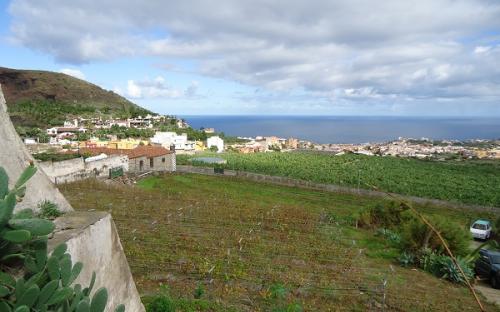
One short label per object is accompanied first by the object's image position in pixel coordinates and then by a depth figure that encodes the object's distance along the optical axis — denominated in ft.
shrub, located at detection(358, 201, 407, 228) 73.00
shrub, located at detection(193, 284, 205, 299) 31.27
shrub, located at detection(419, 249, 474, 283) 44.32
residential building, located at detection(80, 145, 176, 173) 134.72
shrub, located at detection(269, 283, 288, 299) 31.72
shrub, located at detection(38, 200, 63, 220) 15.23
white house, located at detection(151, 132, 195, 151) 253.65
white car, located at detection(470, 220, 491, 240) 71.10
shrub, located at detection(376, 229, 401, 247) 59.09
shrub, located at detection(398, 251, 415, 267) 49.57
